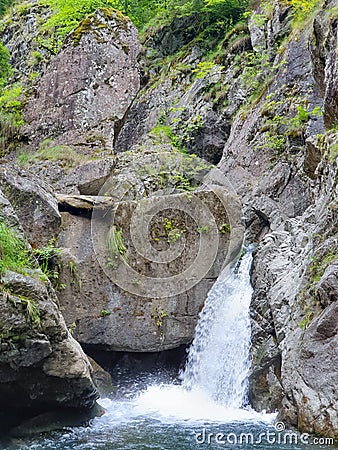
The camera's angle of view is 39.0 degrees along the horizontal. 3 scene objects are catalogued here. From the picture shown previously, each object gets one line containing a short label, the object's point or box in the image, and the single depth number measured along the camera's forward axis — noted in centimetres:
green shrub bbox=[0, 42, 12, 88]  1458
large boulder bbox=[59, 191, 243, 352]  914
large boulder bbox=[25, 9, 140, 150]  1381
